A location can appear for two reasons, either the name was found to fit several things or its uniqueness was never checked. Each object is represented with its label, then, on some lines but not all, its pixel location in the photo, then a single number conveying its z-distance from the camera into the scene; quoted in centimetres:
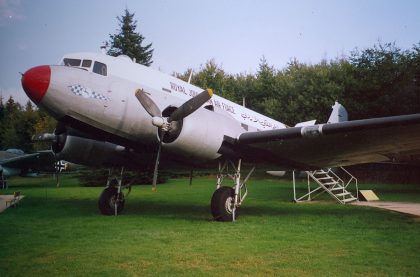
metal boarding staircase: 1617
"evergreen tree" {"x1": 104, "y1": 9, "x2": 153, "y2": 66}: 4234
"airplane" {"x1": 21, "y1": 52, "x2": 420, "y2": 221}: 880
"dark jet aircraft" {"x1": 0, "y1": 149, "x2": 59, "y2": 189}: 2627
